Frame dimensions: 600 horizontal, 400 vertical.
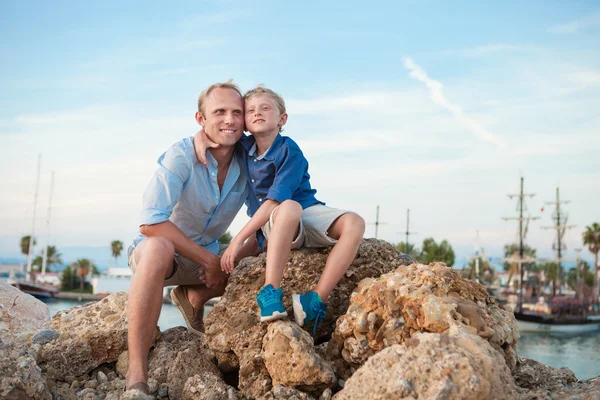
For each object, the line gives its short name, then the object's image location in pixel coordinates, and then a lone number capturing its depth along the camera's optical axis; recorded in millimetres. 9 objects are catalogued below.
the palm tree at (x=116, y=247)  87275
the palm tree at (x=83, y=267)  80625
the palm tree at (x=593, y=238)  75938
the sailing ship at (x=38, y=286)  56272
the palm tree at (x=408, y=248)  75288
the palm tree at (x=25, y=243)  81750
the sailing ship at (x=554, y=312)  52938
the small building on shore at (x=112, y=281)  69125
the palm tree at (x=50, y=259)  92625
